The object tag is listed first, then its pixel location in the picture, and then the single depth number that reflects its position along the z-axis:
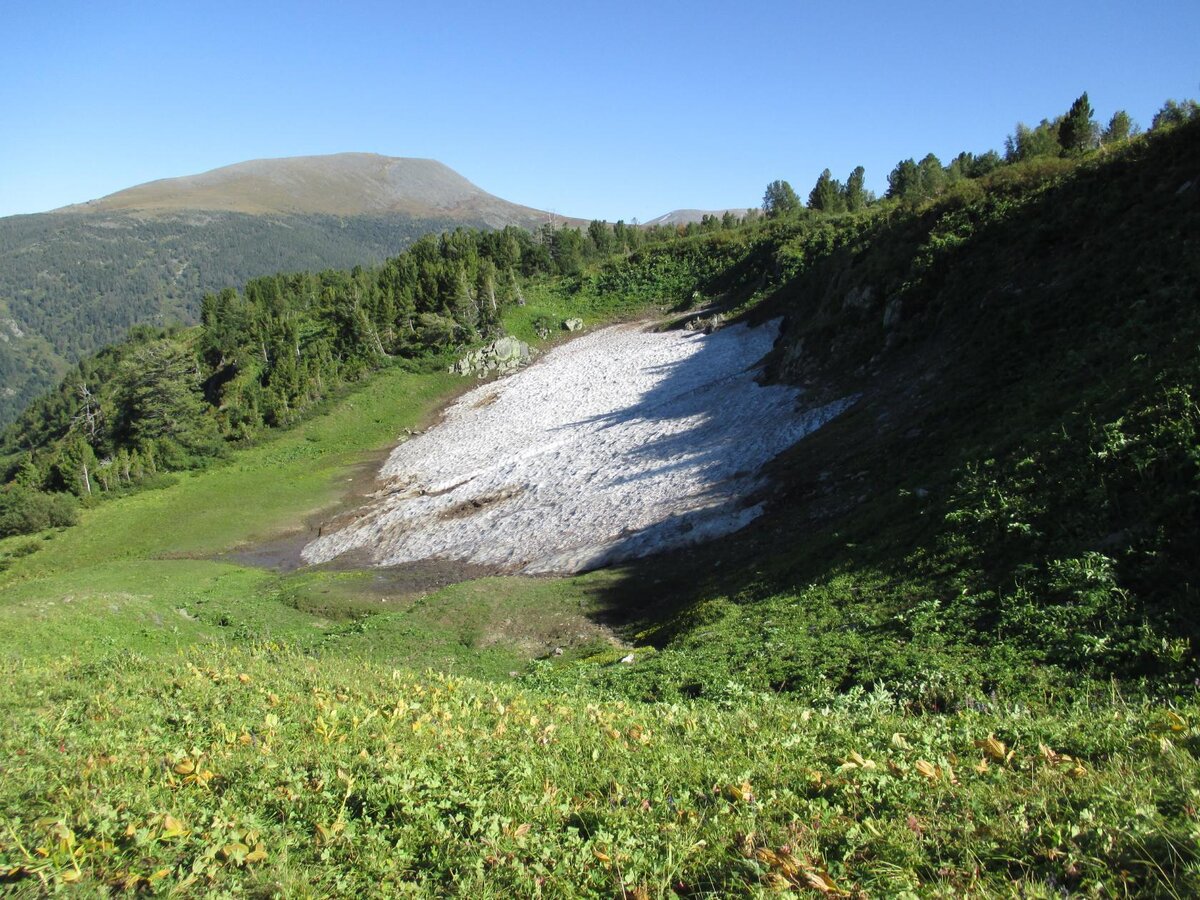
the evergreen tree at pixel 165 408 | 61.06
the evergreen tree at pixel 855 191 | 100.00
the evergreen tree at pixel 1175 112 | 26.07
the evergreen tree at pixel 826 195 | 101.62
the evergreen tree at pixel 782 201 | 115.69
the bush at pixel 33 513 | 47.81
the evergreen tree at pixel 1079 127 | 41.62
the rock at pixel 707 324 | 66.31
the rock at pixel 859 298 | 37.22
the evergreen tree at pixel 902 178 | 90.54
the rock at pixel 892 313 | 33.16
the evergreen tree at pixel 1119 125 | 54.98
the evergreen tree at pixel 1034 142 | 54.62
